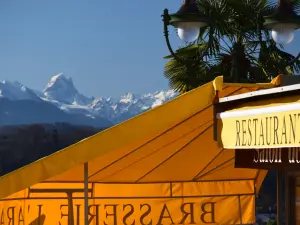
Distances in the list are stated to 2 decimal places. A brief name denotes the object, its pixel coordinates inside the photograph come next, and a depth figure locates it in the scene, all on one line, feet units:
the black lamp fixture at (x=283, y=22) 51.79
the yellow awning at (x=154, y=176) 28.41
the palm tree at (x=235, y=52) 80.70
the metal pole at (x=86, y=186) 31.94
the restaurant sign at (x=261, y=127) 23.80
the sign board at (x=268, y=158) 30.39
